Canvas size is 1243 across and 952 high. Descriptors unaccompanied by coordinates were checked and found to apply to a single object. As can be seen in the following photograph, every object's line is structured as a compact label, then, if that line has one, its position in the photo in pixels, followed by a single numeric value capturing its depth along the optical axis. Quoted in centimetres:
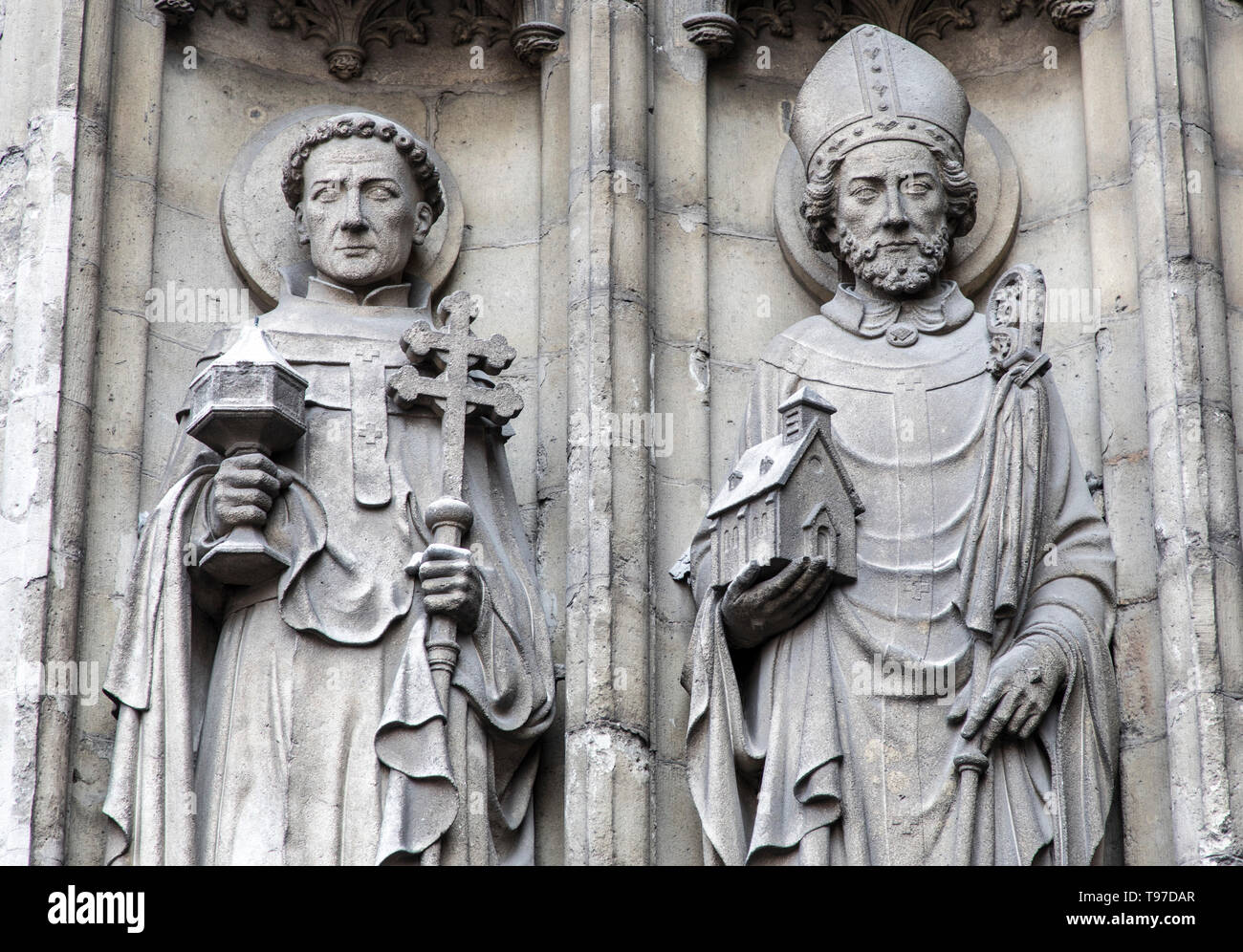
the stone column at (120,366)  1906
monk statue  1825
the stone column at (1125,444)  1875
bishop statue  1811
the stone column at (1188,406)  1842
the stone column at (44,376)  1866
